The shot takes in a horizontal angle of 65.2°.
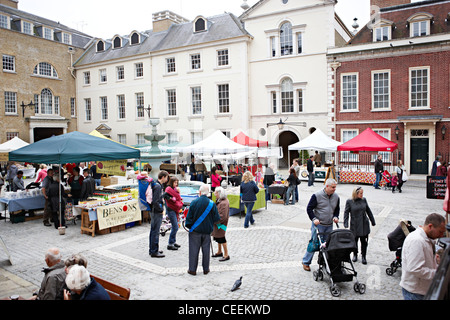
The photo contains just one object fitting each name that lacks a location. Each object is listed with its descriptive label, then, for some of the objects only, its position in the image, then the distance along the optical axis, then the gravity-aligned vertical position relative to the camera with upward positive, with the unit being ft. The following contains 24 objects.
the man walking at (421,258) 13.93 -4.71
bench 14.76 -6.23
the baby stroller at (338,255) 20.22 -6.64
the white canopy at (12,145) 69.46 +0.87
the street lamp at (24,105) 99.29 +12.52
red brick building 72.08 +12.75
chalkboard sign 40.55 -5.49
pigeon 20.46 -8.16
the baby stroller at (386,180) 61.31 -6.94
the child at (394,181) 57.98 -6.62
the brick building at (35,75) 101.24 +22.60
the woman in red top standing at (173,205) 27.84 -4.77
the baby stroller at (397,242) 22.50 -6.61
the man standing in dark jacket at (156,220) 26.78 -5.68
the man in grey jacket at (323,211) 23.24 -4.55
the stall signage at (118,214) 33.60 -6.70
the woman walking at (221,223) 25.79 -5.79
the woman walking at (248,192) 35.22 -4.84
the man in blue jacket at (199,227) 22.80 -5.36
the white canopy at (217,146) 57.93 -0.26
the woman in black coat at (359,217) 24.36 -5.28
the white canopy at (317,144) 66.94 -0.21
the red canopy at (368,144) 63.00 -0.40
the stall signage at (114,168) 46.93 -2.82
